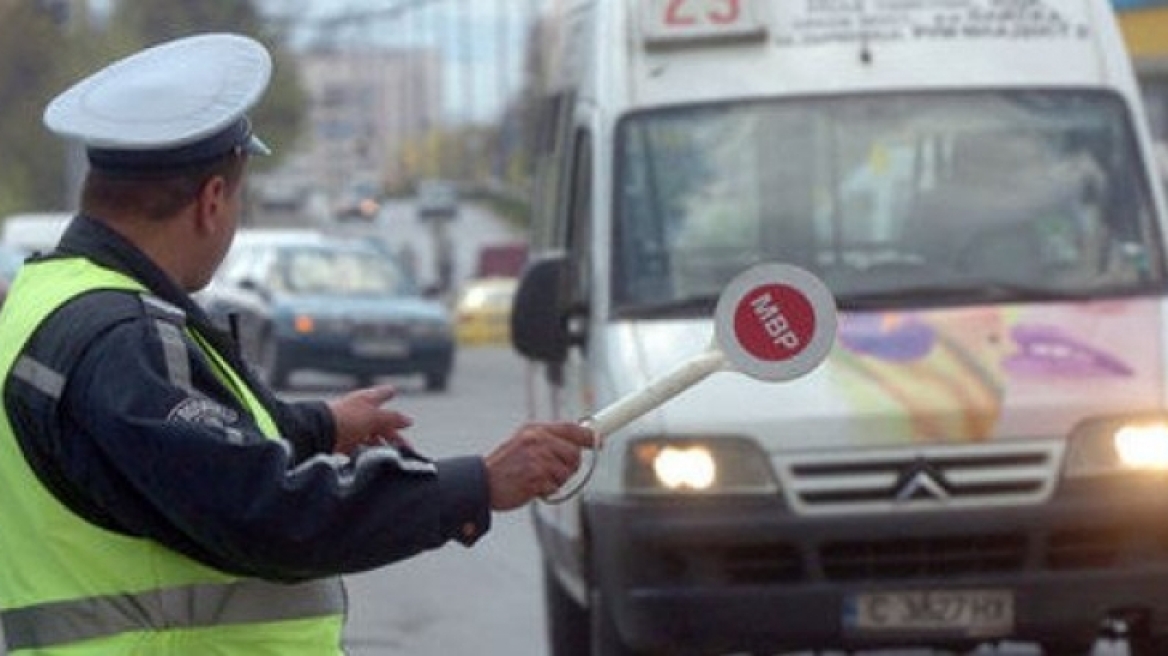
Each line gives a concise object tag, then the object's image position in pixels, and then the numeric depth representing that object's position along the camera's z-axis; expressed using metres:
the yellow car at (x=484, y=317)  59.84
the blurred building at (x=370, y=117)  136.29
